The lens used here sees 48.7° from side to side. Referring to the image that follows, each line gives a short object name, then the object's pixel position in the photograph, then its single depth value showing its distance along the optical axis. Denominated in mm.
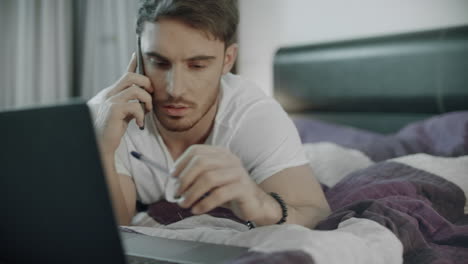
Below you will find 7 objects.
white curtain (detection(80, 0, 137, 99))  3096
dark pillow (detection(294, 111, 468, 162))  1822
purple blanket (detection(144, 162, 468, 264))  968
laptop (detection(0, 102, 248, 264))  525
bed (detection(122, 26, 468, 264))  863
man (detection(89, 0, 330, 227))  1221
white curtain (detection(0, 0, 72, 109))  2920
